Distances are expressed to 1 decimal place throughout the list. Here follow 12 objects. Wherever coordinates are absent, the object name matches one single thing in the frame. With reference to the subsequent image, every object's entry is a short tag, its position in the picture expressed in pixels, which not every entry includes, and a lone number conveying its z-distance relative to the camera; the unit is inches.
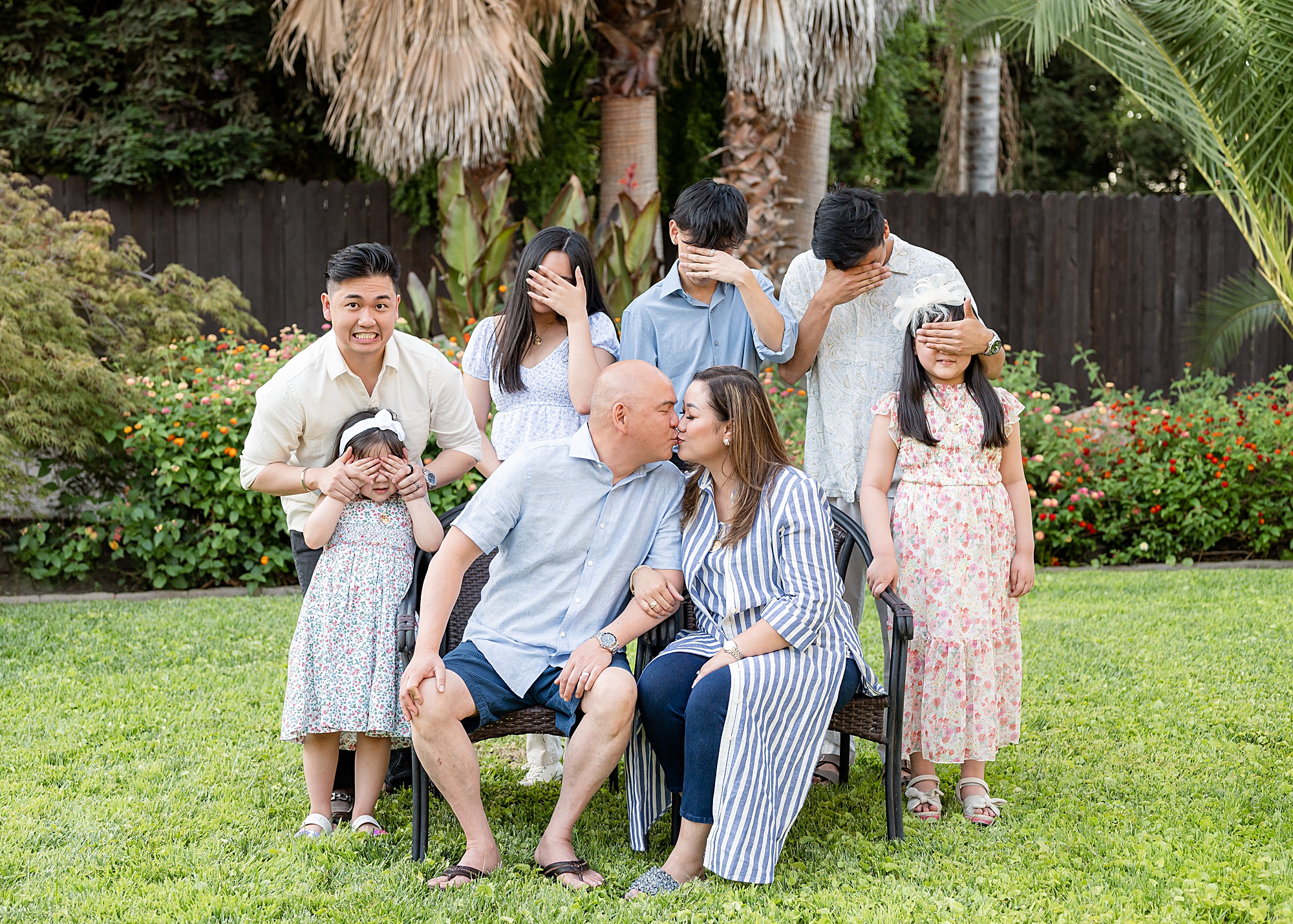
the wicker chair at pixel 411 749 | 127.0
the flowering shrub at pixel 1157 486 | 281.1
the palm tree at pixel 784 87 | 326.6
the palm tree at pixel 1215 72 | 270.1
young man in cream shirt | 136.1
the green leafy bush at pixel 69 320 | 241.9
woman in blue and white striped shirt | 121.1
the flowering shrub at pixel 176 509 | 258.8
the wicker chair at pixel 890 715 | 131.2
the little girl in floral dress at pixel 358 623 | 132.3
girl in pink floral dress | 140.9
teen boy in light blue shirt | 141.9
